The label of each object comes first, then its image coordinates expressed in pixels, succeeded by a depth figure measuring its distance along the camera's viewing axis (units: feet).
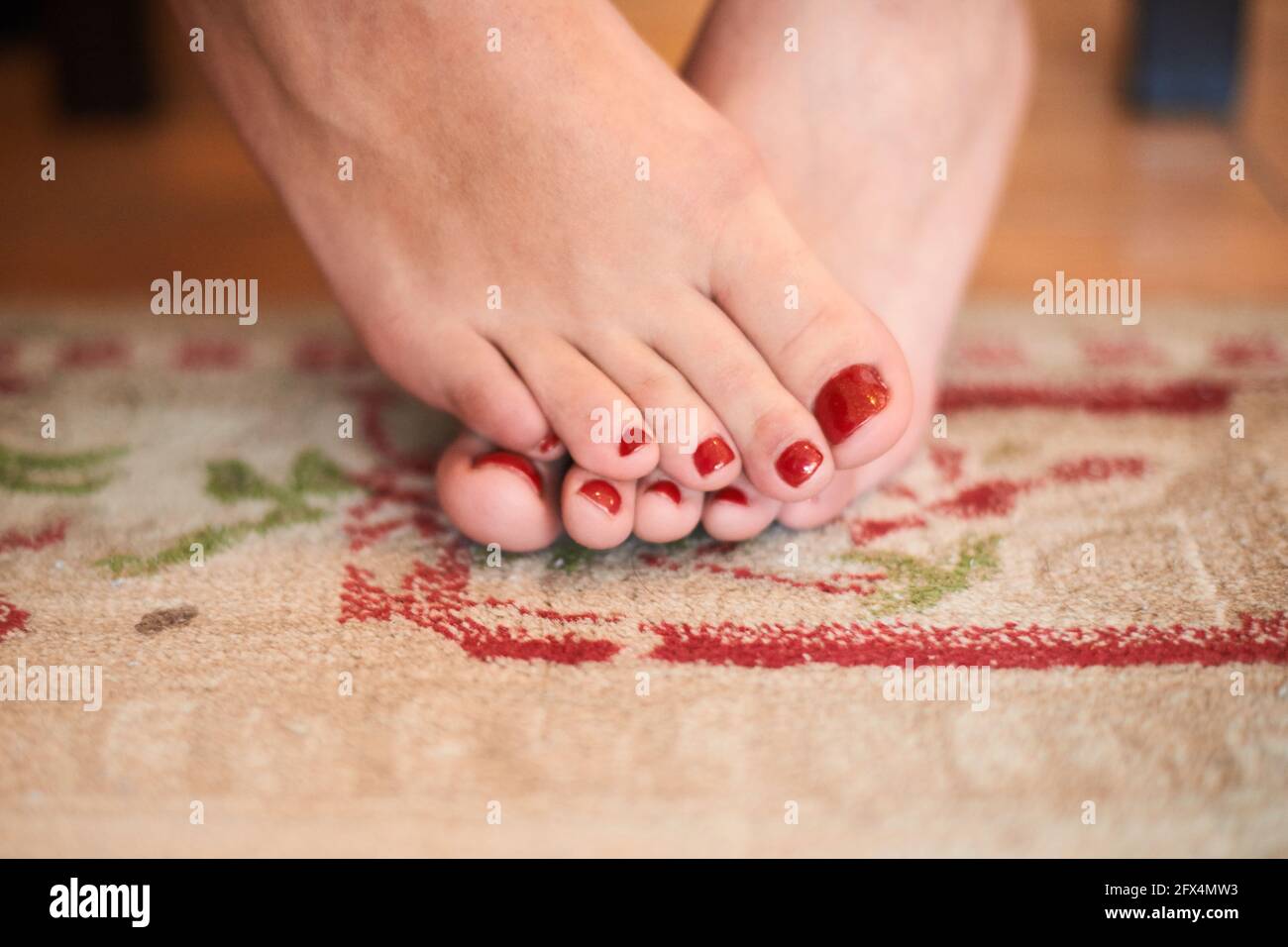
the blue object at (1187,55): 2.31
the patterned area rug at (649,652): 1.07
